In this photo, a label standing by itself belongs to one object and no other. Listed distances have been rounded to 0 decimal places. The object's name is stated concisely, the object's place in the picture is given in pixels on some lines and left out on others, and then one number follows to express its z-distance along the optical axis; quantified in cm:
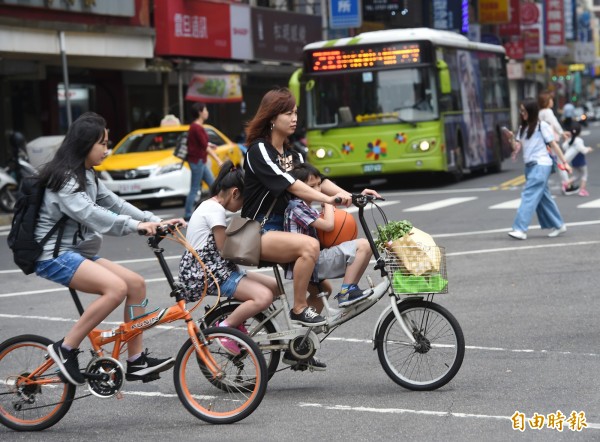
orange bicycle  674
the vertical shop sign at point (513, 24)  6631
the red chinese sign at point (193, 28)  3316
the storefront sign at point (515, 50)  6819
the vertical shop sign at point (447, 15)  5328
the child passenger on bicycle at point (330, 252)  740
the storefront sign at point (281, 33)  3912
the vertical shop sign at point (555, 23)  8419
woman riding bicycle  721
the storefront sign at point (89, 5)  2778
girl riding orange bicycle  666
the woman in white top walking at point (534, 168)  1477
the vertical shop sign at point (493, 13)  6166
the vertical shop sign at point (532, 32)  7156
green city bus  2516
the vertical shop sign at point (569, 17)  9794
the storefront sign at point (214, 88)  3424
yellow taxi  2327
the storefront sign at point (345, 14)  4156
